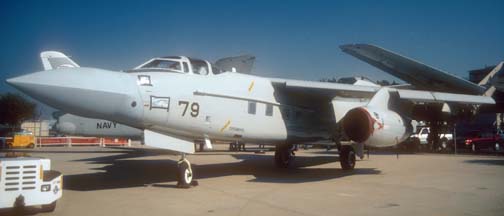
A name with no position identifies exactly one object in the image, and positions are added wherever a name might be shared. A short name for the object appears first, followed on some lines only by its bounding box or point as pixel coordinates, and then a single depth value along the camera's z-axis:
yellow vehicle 37.94
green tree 70.51
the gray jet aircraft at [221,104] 7.78
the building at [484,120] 55.30
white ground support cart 6.30
